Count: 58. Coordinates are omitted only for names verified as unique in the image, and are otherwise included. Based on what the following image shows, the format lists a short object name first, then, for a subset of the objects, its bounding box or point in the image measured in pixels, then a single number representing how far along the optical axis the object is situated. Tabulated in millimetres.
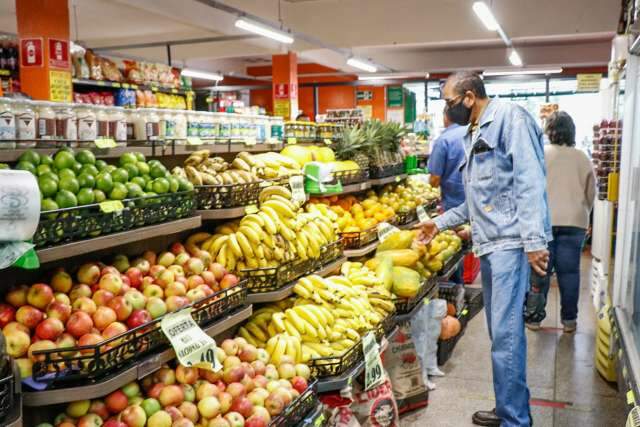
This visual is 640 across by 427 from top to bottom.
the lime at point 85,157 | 2556
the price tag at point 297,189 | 3937
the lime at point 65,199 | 2221
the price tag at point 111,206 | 2346
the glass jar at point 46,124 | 2523
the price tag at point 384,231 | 4471
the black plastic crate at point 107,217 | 2125
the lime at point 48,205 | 2156
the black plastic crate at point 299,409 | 2617
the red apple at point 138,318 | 2322
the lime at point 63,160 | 2432
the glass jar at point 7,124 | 2318
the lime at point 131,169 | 2721
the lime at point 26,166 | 2266
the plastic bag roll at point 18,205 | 1752
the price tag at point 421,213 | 5223
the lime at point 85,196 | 2330
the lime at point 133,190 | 2572
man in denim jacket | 3359
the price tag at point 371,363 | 3338
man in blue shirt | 5676
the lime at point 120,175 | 2604
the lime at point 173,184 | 2838
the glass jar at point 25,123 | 2416
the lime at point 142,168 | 2803
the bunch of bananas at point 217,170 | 3365
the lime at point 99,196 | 2414
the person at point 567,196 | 5652
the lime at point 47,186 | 2217
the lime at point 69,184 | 2277
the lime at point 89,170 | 2453
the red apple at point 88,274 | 2477
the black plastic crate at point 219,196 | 3307
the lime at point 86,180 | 2379
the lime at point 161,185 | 2752
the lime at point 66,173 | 2330
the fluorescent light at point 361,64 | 14484
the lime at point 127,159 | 2820
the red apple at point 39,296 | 2225
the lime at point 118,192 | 2496
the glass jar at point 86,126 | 2699
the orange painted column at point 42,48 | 8305
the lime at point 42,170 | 2297
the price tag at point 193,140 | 3453
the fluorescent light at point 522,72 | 15969
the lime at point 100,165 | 2605
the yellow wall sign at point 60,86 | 8297
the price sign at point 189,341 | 2350
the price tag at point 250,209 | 3420
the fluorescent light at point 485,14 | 8735
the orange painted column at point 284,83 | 15984
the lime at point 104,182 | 2461
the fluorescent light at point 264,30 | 9273
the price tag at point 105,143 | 2740
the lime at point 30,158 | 2330
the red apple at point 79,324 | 2146
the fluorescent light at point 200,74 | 14935
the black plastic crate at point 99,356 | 1998
